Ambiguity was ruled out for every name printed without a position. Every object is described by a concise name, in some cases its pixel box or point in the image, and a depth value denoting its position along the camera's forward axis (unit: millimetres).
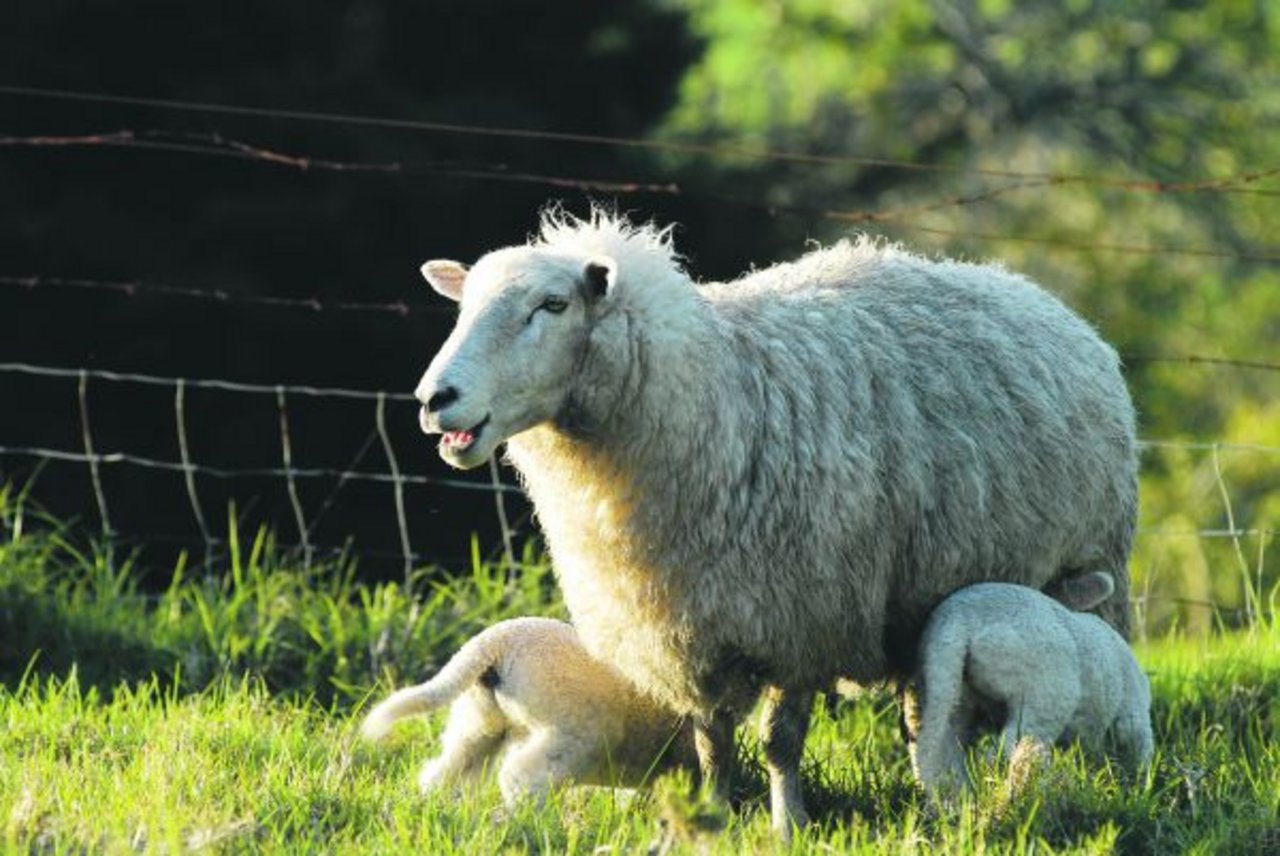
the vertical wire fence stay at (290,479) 15090
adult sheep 11312
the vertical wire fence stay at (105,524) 15258
